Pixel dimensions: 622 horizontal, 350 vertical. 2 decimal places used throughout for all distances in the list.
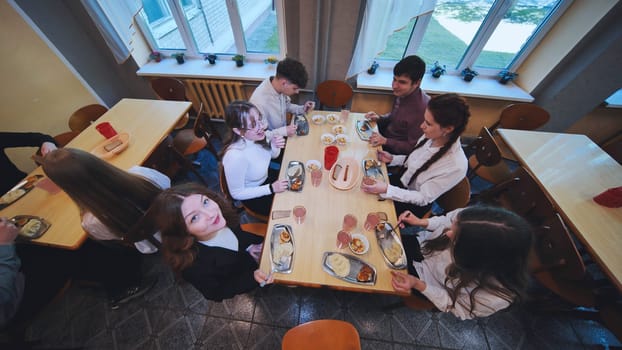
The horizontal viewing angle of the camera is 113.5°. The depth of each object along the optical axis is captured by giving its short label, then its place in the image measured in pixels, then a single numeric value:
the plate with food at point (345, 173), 1.64
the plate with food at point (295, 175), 1.60
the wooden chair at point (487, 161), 1.96
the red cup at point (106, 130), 2.00
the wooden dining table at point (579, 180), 1.41
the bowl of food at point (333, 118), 2.31
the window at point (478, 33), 2.62
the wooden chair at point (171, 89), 2.79
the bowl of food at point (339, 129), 2.18
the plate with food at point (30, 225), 1.34
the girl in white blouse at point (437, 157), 1.40
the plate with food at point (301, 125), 2.14
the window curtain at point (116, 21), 2.55
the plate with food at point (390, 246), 1.24
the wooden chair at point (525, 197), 1.49
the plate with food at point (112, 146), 1.93
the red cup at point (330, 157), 1.70
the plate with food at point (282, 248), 1.21
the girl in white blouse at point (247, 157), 1.54
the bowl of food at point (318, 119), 2.29
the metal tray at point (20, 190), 1.52
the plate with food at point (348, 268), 1.18
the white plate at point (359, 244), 1.28
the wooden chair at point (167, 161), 2.34
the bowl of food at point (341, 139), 2.03
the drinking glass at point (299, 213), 1.37
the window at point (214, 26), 2.98
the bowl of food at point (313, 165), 1.77
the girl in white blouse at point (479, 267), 0.97
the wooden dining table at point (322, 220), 1.18
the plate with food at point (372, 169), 1.73
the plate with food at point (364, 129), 2.12
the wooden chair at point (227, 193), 1.57
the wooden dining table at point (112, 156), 1.41
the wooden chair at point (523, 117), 2.52
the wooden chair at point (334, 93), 2.82
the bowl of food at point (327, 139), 2.03
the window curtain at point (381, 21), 2.31
